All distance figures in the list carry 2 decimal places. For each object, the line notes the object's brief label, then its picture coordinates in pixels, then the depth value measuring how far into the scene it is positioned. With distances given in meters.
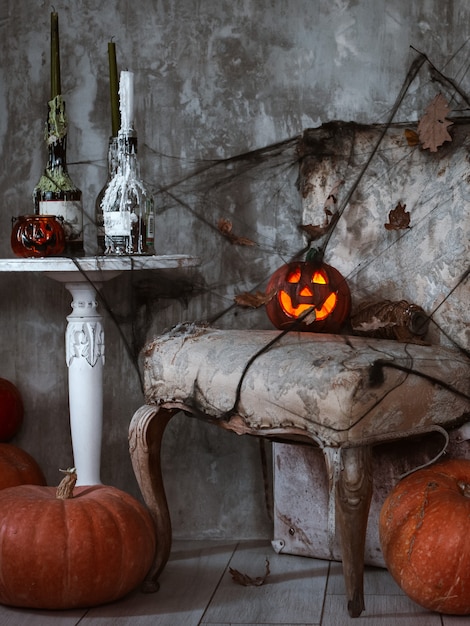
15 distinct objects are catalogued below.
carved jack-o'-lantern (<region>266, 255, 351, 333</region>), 2.48
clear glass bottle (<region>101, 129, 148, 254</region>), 2.55
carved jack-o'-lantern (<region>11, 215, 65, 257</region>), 2.53
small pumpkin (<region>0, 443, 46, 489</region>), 2.75
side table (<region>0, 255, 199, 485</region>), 2.61
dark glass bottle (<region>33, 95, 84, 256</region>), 2.62
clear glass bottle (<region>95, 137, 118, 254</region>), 2.59
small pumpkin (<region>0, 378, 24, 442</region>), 2.93
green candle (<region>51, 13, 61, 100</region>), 2.68
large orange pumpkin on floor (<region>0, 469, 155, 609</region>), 2.19
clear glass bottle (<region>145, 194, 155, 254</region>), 2.58
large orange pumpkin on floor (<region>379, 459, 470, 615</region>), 2.11
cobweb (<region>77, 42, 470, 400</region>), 2.90
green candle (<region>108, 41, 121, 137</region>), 2.68
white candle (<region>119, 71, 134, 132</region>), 2.59
